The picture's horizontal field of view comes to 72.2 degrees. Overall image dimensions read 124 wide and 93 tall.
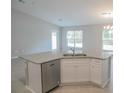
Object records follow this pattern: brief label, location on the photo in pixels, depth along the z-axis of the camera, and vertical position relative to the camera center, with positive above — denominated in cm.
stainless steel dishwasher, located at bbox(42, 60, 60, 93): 202 -77
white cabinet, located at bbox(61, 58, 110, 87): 238 -76
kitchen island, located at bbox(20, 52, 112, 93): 232 -72
